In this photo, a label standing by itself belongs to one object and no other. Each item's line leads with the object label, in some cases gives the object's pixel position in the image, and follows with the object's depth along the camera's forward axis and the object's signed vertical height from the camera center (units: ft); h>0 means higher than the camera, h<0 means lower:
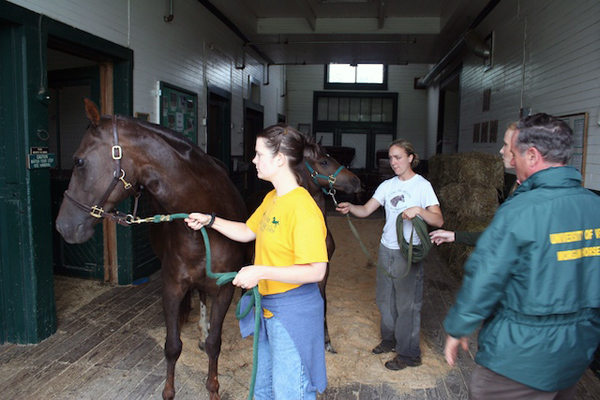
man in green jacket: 4.35 -1.13
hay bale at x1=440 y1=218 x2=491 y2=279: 16.63 -3.38
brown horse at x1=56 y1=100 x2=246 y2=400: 6.45 -0.59
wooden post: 14.02 -2.33
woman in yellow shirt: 5.06 -1.26
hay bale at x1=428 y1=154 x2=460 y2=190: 22.09 -0.29
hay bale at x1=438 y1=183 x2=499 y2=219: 18.13 -1.52
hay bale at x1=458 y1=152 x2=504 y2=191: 18.57 -0.25
